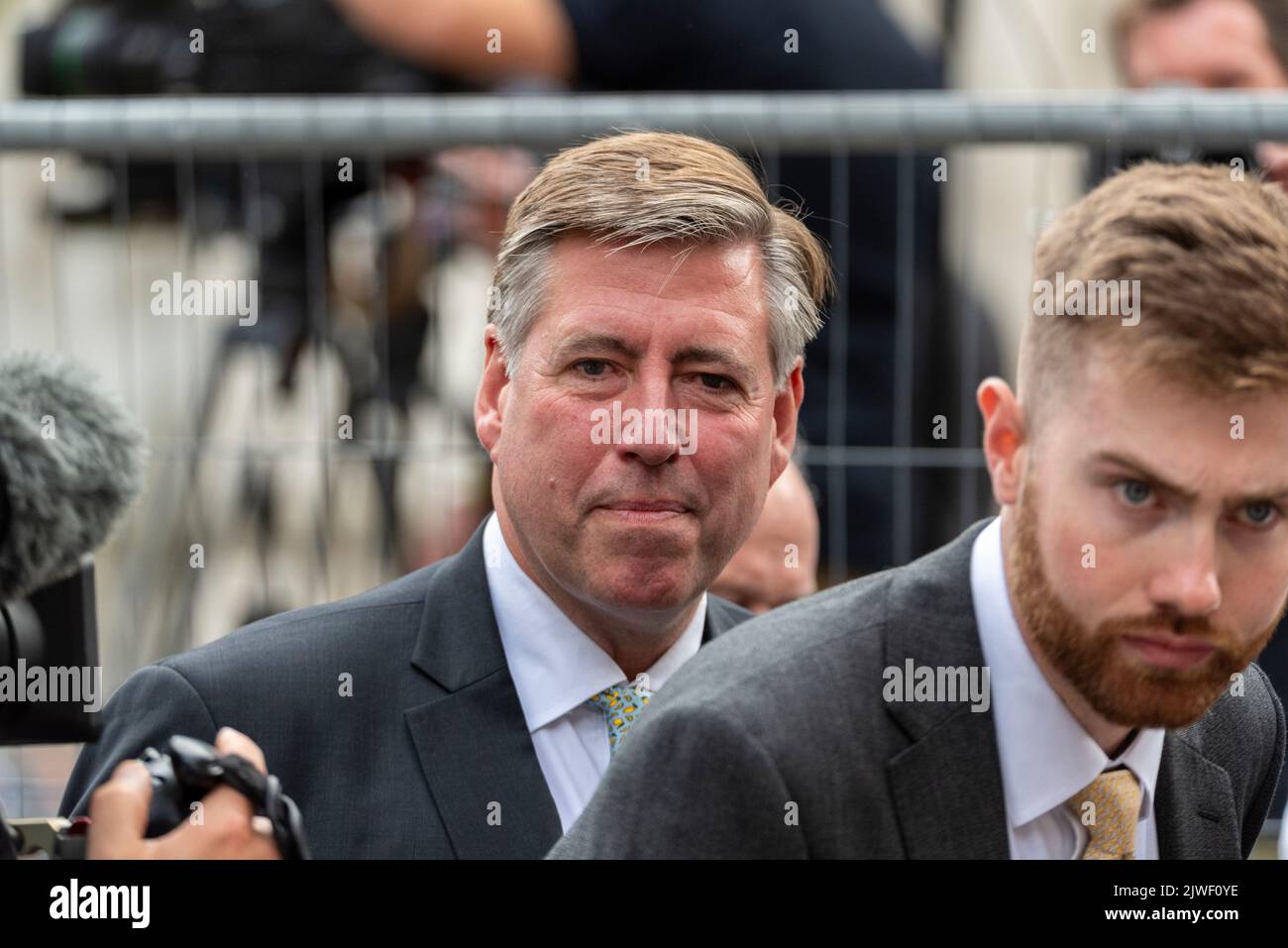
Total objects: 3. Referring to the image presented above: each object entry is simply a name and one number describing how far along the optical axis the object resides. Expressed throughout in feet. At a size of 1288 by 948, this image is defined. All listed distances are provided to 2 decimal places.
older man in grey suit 7.90
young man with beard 6.63
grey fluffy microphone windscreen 6.81
